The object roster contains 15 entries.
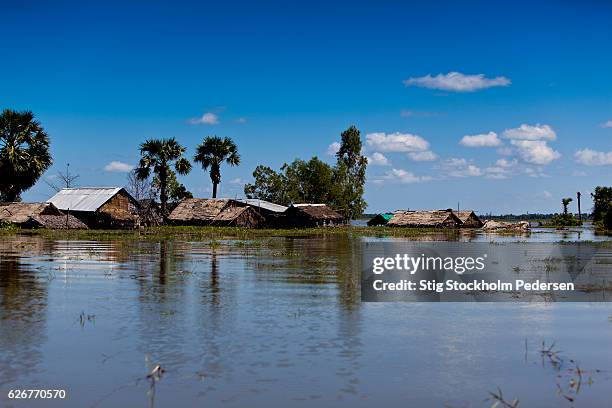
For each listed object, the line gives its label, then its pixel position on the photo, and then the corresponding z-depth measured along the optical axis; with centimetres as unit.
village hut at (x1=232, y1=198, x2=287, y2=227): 8025
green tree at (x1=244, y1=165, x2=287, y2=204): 9562
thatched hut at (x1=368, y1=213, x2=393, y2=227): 9838
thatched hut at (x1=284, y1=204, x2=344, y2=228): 7925
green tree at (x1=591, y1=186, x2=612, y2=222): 11299
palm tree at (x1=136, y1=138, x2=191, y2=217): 7544
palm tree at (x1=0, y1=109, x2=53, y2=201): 6669
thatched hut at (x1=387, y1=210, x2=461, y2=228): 8644
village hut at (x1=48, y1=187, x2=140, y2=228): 6725
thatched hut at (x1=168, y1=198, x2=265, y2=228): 7381
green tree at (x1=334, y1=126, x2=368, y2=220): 9655
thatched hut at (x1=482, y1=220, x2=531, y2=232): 8888
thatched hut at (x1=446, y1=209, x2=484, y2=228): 9212
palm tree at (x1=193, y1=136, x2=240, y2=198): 8188
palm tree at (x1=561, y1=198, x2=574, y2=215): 12962
